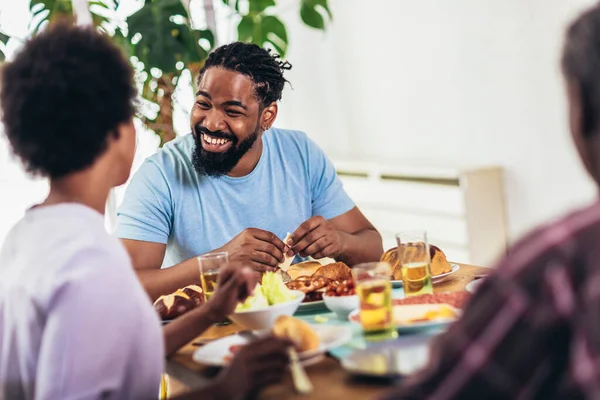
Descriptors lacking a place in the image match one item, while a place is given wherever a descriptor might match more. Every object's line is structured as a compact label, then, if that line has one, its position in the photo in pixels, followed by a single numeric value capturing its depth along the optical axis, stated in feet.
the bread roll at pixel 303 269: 6.85
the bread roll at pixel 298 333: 4.64
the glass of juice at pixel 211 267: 5.71
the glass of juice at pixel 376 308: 4.96
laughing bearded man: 7.68
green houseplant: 12.03
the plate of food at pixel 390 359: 4.15
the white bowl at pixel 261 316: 5.32
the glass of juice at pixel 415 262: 5.94
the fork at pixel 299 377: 4.16
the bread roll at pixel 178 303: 5.95
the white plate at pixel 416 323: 4.93
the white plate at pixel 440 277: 6.45
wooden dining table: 4.17
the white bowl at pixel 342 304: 5.58
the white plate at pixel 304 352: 4.61
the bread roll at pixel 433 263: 6.52
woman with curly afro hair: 3.98
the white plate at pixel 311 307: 6.02
